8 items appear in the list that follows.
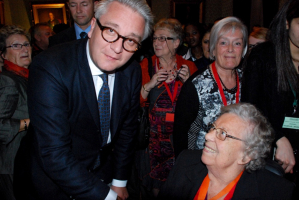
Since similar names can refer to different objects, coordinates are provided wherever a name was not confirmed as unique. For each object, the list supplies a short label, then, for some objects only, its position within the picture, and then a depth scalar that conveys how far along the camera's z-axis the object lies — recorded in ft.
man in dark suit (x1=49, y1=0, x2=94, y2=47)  9.05
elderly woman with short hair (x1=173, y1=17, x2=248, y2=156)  6.23
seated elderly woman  4.50
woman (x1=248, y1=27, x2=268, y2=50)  9.24
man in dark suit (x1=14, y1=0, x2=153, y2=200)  3.84
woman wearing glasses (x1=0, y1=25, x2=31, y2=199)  6.45
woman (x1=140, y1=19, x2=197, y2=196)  7.89
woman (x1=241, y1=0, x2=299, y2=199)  5.12
